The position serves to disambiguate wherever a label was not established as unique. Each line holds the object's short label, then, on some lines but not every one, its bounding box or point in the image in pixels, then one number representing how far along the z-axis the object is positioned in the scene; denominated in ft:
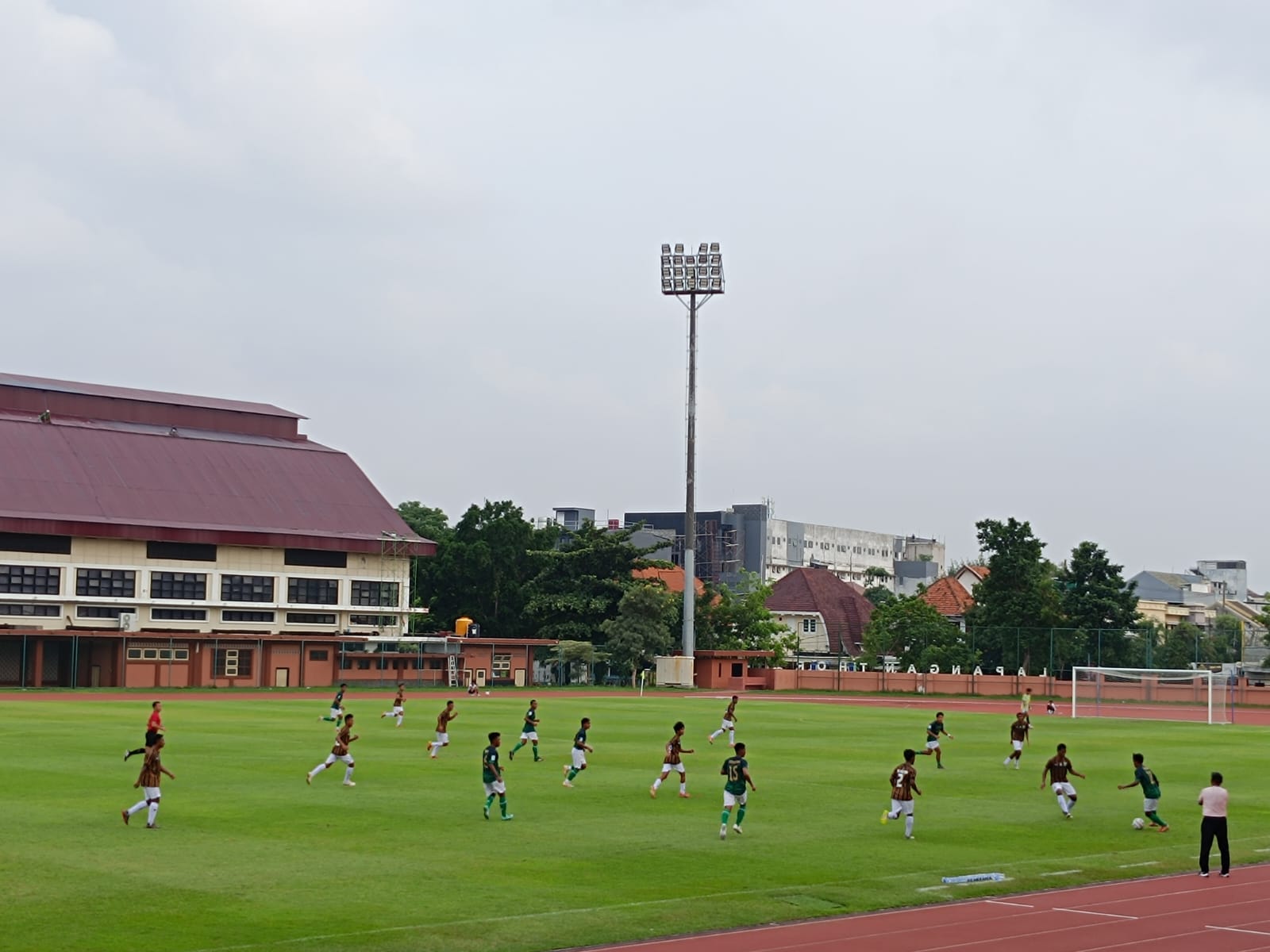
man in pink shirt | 85.51
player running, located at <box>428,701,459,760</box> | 145.18
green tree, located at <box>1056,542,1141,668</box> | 387.75
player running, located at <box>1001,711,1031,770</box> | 149.28
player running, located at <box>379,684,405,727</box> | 188.36
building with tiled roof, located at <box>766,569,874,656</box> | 556.51
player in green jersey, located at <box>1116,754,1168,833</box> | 104.27
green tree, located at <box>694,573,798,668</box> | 407.23
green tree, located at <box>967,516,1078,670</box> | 390.21
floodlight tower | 357.41
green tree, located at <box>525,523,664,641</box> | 386.93
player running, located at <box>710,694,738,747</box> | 167.43
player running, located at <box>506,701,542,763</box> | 143.02
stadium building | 307.17
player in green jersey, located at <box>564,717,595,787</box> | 123.24
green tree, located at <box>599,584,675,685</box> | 372.38
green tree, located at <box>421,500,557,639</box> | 413.39
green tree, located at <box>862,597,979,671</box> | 387.34
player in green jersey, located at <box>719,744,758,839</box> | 95.86
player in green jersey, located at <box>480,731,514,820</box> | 100.94
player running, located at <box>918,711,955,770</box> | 144.56
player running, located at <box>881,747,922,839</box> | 98.07
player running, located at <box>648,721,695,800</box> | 117.29
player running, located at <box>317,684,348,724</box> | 165.99
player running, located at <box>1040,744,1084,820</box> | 112.57
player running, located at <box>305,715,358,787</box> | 117.29
